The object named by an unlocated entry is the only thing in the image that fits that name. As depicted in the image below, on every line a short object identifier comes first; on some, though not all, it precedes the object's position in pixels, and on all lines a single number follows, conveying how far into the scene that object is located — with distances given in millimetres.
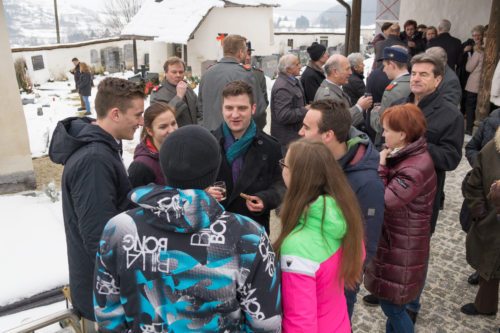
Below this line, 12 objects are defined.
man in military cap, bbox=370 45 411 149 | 4352
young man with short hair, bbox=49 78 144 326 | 2174
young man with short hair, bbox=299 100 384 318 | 2439
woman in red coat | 2762
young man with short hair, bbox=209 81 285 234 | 2889
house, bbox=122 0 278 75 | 22469
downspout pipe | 10484
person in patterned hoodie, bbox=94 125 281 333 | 1443
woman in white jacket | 7883
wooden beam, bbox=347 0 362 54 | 9664
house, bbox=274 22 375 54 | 27719
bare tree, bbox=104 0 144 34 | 54219
